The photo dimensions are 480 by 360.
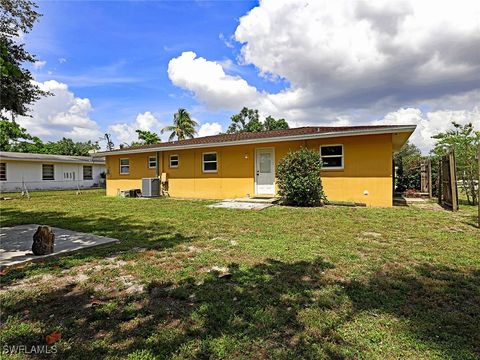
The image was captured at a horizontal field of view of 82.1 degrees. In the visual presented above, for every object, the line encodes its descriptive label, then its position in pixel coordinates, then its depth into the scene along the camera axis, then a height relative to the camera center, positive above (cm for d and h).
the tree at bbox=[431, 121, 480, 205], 1003 +85
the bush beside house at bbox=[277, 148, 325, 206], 979 +3
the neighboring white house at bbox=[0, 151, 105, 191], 2217 +113
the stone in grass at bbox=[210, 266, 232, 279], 341 -119
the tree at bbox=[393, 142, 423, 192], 1636 +20
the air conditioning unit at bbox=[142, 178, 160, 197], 1462 -28
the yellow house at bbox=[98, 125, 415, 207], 1012 +79
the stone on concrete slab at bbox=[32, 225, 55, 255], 430 -90
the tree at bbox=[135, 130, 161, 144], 3578 +595
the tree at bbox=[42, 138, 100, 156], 3891 +499
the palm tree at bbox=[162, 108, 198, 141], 3190 +641
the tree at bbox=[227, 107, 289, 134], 4416 +943
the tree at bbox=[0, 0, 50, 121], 717 +383
